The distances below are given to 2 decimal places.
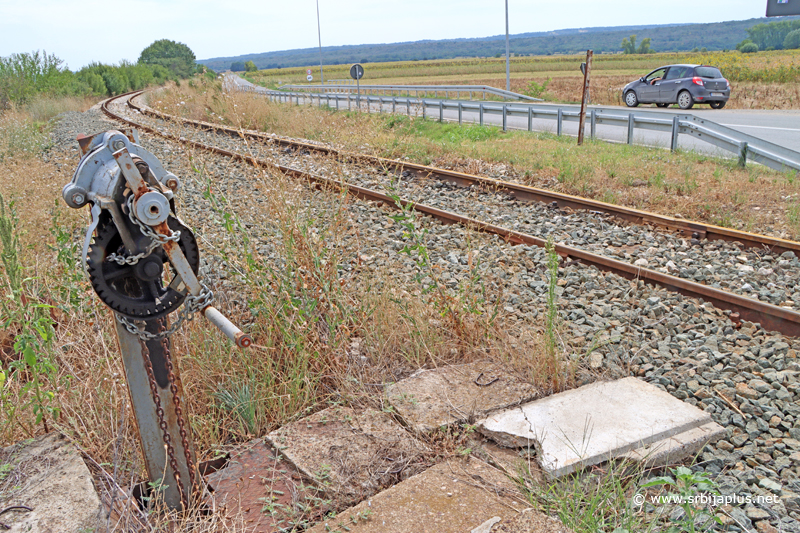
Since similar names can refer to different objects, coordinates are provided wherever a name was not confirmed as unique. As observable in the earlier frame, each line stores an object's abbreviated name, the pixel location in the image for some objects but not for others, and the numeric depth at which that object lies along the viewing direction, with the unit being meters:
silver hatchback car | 21.86
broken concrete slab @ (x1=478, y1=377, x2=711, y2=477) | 3.01
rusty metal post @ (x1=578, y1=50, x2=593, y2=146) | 13.62
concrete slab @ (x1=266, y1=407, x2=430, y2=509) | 2.91
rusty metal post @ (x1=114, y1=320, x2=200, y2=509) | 2.42
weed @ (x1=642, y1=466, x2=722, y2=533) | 2.15
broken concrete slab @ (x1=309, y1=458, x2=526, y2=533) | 2.59
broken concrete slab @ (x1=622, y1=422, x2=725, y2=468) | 3.01
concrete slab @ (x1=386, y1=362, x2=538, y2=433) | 3.37
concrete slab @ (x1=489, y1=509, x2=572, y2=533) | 2.52
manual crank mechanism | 2.11
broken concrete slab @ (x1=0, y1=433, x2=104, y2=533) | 2.51
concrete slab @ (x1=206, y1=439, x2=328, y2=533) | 2.69
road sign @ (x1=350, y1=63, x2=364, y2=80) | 22.30
